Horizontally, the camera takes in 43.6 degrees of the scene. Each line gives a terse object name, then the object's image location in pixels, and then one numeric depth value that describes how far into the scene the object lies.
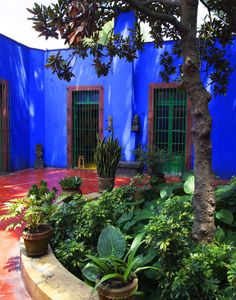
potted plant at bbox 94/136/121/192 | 5.01
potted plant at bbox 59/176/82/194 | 4.66
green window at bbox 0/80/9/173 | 9.20
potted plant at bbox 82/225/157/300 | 1.68
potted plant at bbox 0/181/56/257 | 2.60
